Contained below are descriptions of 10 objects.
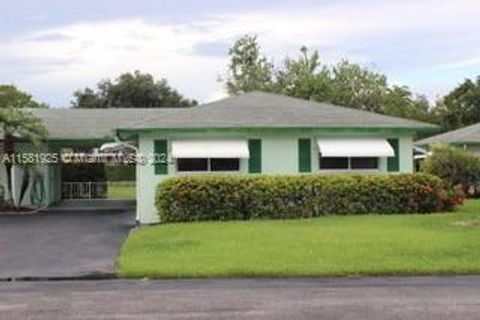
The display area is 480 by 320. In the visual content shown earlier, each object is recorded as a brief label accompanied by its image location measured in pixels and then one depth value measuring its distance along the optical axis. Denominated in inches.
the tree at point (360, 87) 2453.2
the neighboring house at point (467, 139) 1539.1
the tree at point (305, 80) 2305.6
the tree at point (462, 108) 2596.0
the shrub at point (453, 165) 1293.1
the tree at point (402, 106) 2423.1
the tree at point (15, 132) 1136.8
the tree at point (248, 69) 2420.0
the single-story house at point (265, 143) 989.9
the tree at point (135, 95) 2987.2
